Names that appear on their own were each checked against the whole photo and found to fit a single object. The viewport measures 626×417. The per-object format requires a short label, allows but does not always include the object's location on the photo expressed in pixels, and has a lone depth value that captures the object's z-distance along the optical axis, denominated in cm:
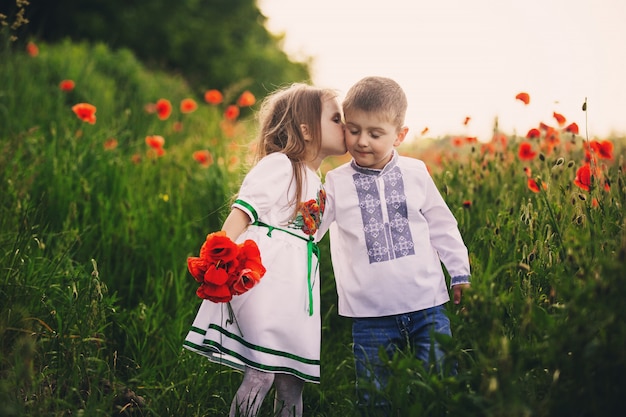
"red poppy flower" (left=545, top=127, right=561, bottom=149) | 329
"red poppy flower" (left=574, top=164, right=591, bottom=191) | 231
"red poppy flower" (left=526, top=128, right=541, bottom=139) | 316
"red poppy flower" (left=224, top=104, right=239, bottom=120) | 545
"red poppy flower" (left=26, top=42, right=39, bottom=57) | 585
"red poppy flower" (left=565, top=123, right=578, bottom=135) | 293
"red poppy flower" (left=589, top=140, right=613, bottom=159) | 258
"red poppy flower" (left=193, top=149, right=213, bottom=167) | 432
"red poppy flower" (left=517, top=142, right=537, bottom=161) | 325
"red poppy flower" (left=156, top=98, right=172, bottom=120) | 493
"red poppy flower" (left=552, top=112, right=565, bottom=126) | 301
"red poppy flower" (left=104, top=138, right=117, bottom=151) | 428
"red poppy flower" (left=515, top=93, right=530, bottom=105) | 319
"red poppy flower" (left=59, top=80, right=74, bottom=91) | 452
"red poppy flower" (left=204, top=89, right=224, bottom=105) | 541
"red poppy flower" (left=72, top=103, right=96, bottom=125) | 389
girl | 216
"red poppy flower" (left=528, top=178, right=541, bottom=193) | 271
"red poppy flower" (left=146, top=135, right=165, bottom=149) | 413
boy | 227
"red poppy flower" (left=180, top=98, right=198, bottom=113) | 525
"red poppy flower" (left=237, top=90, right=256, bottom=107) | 498
